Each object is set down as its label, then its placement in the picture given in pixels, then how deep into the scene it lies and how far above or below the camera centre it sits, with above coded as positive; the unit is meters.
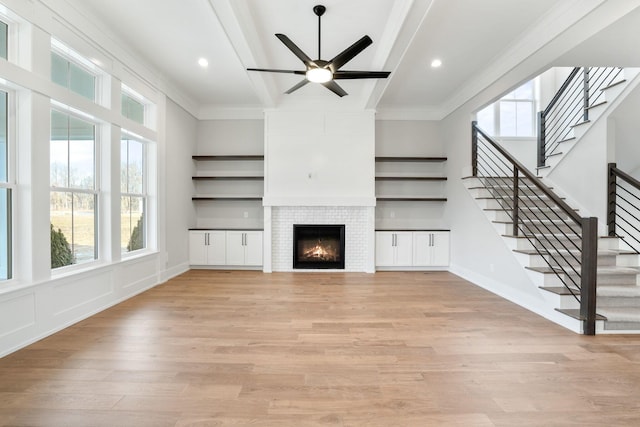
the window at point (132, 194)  3.93 +0.25
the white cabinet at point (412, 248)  5.57 -0.70
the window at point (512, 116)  5.93 +2.00
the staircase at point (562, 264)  2.85 -0.61
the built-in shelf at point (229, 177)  5.73 +0.69
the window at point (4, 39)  2.38 +1.43
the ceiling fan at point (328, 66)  2.74 +1.52
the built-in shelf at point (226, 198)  5.73 +0.28
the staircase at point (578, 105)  3.80 +1.68
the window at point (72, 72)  2.87 +1.49
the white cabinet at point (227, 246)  5.62 -0.67
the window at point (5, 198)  2.40 +0.11
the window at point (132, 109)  3.92 +1.45
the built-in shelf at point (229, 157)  5.74 +1.09
